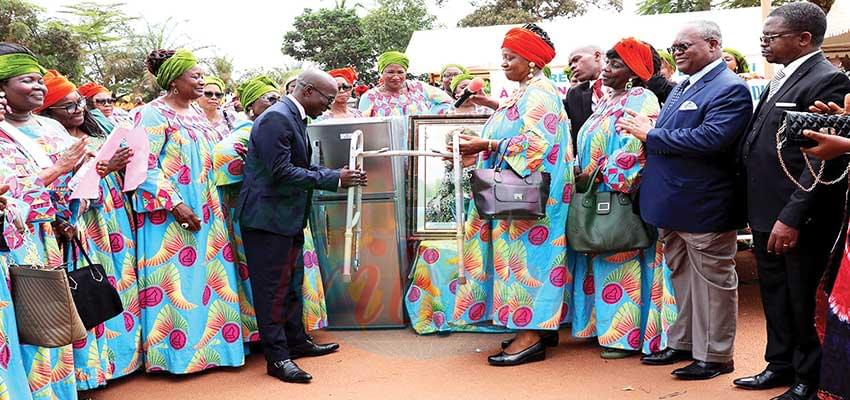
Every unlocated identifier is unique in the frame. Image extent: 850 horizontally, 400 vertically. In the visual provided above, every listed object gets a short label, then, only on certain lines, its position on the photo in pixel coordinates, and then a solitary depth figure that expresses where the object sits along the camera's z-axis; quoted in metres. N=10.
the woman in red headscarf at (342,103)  6.97
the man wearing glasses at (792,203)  3.58
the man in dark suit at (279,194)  4.48
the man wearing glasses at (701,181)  4.08
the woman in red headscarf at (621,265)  4.61
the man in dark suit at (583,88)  5.90
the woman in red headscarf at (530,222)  4.68
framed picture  5.68
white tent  14.47
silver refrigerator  5.61
